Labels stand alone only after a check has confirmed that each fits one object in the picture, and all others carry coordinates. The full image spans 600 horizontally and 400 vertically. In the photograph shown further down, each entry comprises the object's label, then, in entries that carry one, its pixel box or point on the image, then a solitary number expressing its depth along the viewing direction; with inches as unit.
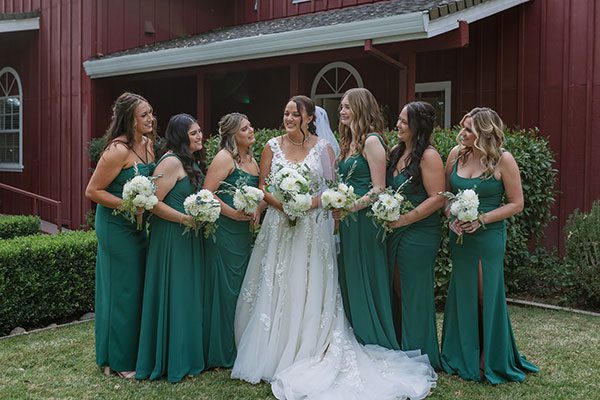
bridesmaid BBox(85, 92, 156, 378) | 190.4
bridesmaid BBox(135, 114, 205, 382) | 189.5
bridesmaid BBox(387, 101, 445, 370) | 185.6
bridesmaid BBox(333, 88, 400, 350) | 189.8
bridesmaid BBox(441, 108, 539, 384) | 180.4
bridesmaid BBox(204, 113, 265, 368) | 195.9
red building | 371.9
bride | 176.4
